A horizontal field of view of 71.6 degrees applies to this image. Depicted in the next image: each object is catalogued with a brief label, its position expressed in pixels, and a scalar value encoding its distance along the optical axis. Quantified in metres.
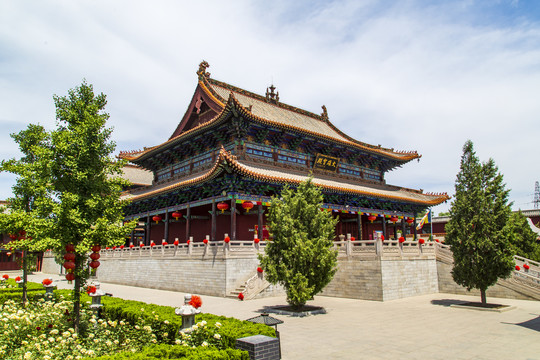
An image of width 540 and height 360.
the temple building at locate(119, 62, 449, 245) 20.06
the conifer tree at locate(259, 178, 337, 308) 12.31
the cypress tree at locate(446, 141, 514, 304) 13.50
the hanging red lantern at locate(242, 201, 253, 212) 19.31
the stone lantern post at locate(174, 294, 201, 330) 7.25
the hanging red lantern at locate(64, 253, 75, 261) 8.23
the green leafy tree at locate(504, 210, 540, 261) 24.21
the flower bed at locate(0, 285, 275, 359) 5.93
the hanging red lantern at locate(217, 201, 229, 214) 19.59
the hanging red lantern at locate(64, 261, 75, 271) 8.08
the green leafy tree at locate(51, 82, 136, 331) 8.35
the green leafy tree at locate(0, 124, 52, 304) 8.25
